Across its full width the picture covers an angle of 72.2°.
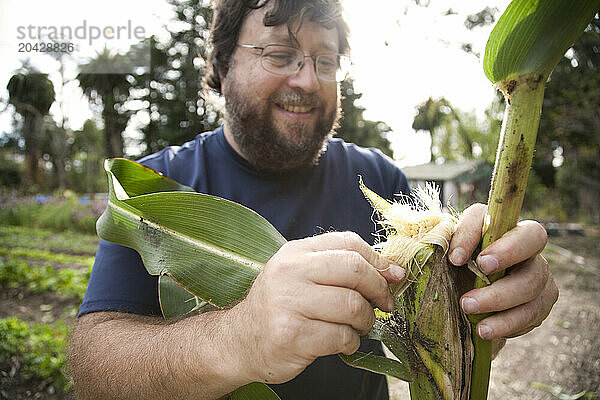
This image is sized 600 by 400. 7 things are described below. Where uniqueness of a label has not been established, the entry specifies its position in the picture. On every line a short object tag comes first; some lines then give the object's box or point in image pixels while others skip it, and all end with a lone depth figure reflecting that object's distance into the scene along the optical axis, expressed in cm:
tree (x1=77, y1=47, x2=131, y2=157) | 1067
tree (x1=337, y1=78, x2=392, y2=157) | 1780
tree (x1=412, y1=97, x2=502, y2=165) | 2502
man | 64
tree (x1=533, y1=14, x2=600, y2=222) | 492
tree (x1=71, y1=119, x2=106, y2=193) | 1598
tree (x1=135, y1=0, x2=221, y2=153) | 1420
